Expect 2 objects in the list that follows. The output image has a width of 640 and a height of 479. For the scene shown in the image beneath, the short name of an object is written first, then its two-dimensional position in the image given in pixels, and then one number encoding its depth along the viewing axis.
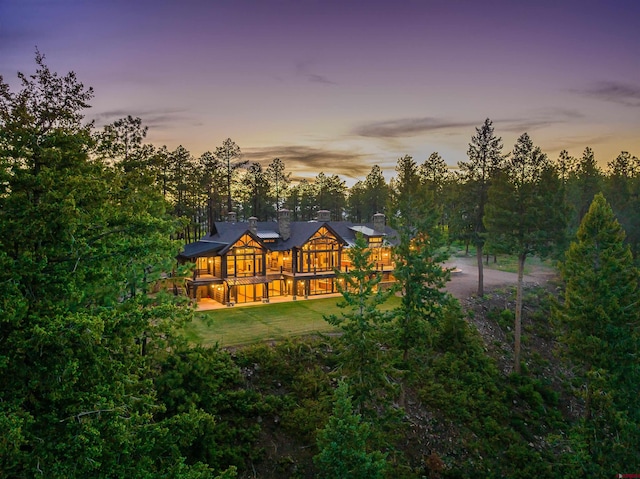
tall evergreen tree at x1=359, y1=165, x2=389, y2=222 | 61.03
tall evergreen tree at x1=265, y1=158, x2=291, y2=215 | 51.47
